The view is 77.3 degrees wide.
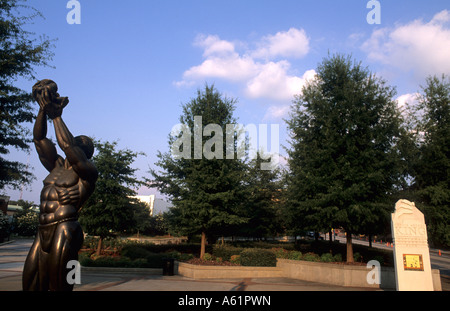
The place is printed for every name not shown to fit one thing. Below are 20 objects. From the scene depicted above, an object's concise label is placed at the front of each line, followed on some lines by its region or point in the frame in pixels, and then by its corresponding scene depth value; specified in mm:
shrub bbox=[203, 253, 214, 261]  16188
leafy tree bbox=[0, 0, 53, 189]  12078
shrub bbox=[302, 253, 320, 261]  15203
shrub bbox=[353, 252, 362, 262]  16009
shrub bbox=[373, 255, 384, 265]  15516
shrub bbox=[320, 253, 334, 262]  15008
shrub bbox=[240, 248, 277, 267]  15445
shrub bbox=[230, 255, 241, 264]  16041
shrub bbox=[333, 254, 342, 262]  15288
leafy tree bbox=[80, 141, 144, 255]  17719
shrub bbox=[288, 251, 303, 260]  15723
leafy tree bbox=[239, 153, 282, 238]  26453
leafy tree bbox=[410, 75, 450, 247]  14859
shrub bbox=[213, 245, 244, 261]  16953
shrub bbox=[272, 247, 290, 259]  16234
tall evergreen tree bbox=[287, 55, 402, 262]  13578
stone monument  9758
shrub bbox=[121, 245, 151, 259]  17906
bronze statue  4562
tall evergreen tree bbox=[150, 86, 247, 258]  15828
